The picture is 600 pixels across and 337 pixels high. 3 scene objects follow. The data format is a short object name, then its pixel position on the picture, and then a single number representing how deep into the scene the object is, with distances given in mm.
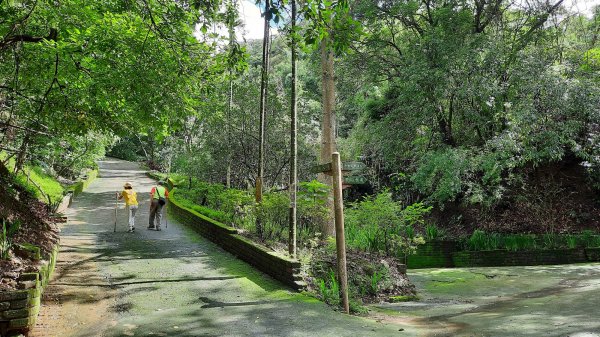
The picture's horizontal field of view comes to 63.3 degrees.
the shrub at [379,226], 12008
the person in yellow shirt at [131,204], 15391
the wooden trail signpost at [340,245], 7906
